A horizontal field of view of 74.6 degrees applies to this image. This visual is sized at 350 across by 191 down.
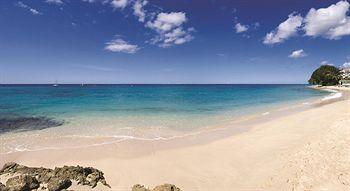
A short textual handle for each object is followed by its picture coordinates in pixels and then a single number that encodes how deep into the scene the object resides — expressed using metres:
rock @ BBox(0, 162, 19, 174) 8.09
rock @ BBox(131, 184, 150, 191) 6.89
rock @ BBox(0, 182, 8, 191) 6.46
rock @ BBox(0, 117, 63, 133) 16.70
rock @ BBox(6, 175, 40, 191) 6.57
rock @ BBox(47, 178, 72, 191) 6.78
